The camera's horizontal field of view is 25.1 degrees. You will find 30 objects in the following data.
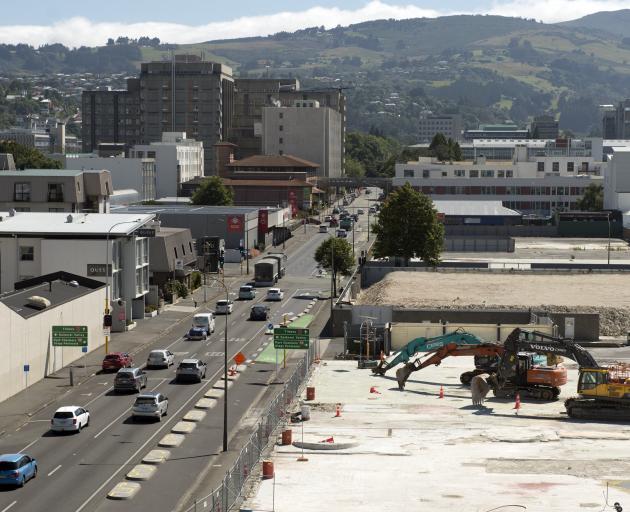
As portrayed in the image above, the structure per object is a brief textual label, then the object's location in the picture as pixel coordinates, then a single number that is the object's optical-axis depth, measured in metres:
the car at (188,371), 75.69
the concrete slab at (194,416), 64.50
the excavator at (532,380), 70.69
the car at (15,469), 50.69
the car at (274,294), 119.81
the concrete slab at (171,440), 58.69
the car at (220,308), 108.56
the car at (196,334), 94.06
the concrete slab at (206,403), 67.88
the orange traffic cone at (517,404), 67.88
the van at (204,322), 96.50
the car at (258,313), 106.06
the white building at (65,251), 97.25
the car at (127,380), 71.81
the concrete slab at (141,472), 52.41
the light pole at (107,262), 89.94
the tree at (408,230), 136.00
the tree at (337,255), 131.25
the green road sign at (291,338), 77.38
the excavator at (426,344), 75.81
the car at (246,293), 120.06
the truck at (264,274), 131.62
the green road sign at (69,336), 78.31
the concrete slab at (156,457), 55.25
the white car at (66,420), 61.03
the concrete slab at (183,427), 61.56
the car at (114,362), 79.50
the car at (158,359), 80.88
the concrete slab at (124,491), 49.44
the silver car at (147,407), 63.97
